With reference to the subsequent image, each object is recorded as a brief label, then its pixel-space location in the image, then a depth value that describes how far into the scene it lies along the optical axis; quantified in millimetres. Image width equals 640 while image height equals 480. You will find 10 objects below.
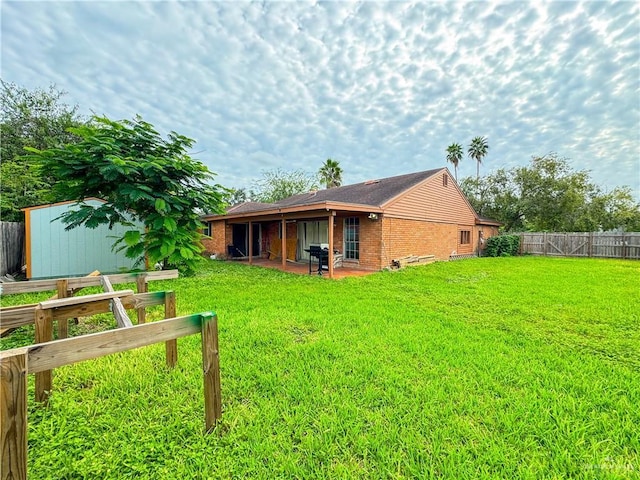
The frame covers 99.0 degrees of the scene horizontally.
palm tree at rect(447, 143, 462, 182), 34531
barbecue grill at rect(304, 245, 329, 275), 9766
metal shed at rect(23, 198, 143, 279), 8359
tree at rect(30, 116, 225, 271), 5758
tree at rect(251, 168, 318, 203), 31539
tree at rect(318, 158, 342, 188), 31906
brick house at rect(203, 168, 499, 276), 10797
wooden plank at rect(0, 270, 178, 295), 3162
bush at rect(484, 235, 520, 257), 17469
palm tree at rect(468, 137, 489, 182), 33250
